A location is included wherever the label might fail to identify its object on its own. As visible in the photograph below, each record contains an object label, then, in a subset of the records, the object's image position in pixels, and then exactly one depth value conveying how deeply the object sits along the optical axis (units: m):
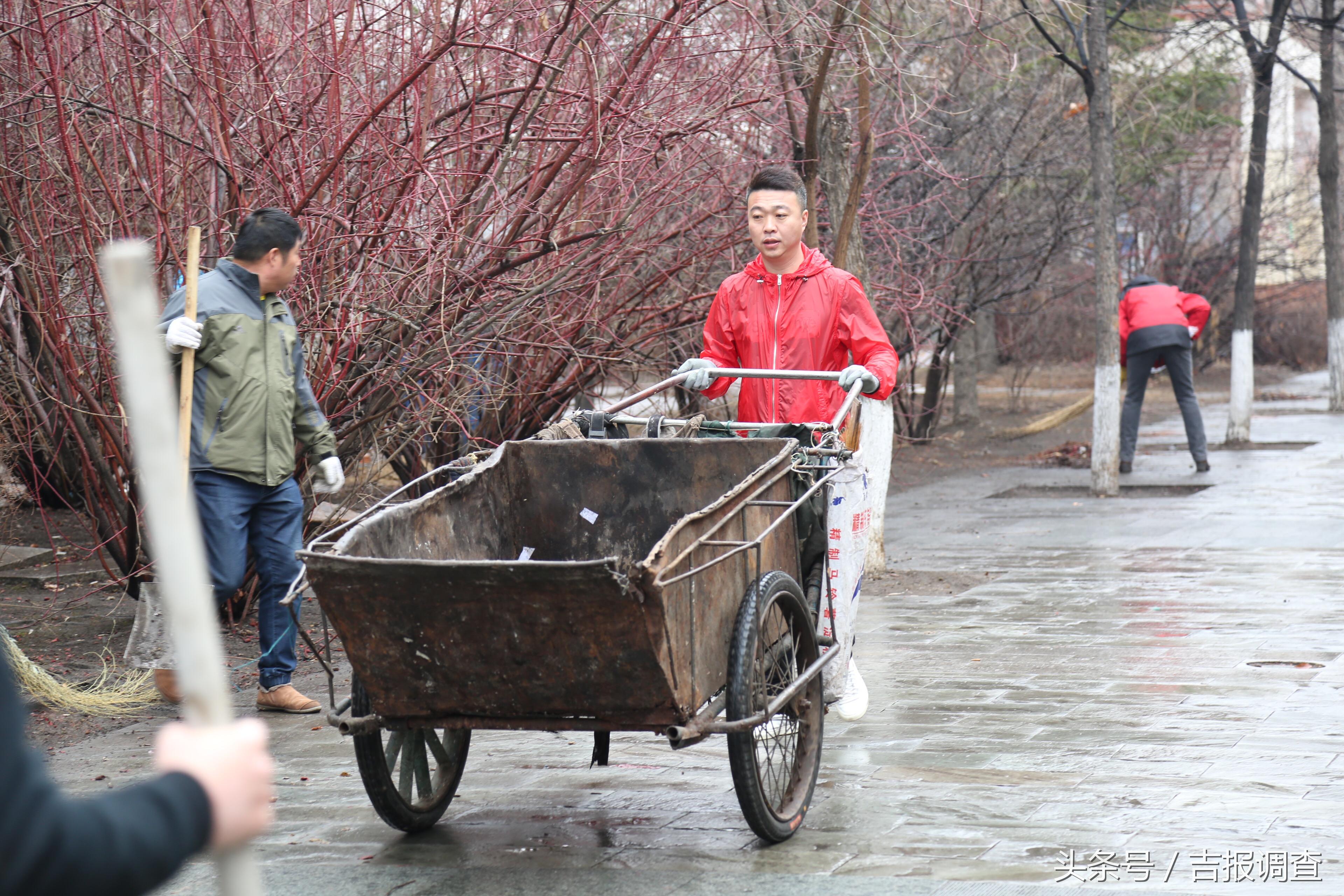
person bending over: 29.06
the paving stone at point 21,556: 18.73
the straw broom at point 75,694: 11.98
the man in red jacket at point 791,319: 10.66
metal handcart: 7.28
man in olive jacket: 11.06
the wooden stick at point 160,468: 2.78
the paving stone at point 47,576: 17.80
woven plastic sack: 9.76
